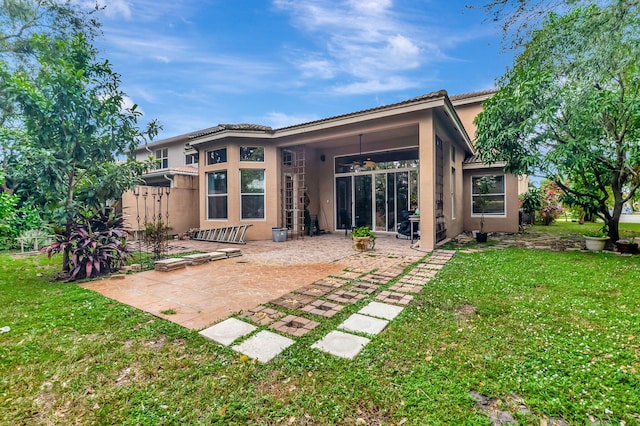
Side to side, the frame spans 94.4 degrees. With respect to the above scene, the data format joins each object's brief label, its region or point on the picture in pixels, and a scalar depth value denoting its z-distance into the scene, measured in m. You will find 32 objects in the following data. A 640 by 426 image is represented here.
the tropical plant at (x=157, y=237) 7.22
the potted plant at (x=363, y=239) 8.02
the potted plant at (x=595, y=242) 7.91
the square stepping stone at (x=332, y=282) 4.80
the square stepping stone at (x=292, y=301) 3.88
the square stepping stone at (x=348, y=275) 5.30
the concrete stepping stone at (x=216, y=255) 7.06
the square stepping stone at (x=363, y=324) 3.12
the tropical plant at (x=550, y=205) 16.34
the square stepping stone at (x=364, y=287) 4.46
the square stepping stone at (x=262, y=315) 3.40
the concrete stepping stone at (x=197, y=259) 6.57
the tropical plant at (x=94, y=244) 5.45
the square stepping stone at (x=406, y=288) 4.47
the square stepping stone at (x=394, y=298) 3.97
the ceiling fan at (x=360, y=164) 11.48
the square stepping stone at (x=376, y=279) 5.01
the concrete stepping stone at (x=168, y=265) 6.02
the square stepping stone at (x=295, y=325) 3.11
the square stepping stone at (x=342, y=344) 2.66
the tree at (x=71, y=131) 5.12
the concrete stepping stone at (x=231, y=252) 7.45
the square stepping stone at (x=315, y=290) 4.35
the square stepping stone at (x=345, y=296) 4.06
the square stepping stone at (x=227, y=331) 2.95
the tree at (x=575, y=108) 5.21
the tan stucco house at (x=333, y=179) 9.53
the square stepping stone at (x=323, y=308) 3.59
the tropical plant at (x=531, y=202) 13.83
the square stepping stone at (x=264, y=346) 2.64
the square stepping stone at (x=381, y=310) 3.52
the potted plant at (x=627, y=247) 7.41
